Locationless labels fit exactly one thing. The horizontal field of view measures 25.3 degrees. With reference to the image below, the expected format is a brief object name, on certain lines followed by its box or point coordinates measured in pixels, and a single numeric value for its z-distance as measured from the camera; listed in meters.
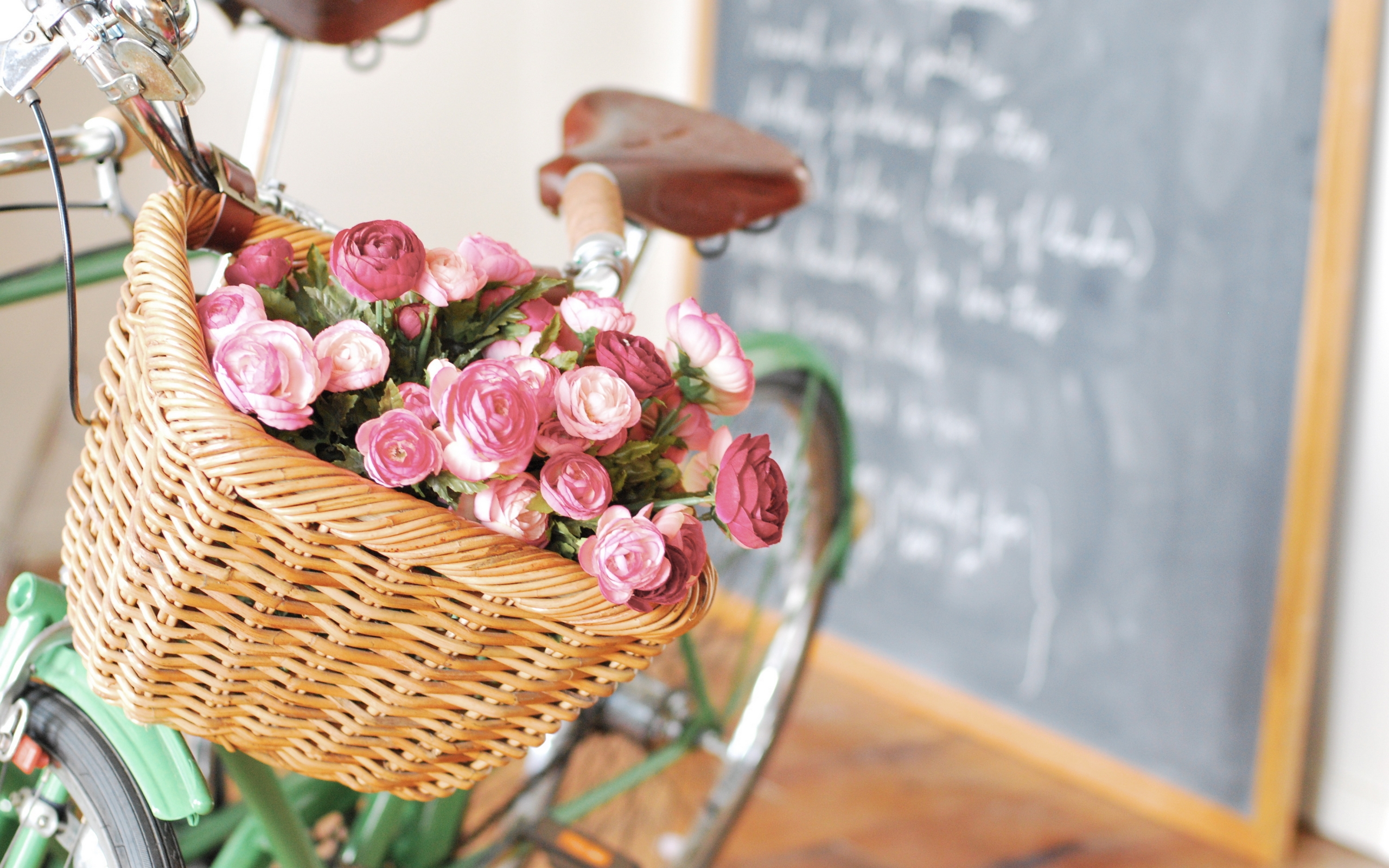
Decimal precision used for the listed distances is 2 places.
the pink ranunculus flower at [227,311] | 1.63
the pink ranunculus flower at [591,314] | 1.71
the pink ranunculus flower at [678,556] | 1.62
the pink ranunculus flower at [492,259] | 1.72
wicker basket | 1.59
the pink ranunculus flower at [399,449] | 1.59
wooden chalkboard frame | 3.07
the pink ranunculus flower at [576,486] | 1.61
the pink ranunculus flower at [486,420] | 1.59
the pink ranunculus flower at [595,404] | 1.63
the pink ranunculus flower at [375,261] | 1.65
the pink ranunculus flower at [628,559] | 1.59
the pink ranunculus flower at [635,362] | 1.66
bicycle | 1.79
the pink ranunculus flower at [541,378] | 1.64
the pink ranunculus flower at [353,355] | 1.62
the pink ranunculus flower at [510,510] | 1.62
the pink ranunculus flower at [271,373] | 1.59
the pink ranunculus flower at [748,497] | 1.62
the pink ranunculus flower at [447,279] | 1.67
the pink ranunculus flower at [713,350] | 1.70
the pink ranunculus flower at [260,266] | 1.69
